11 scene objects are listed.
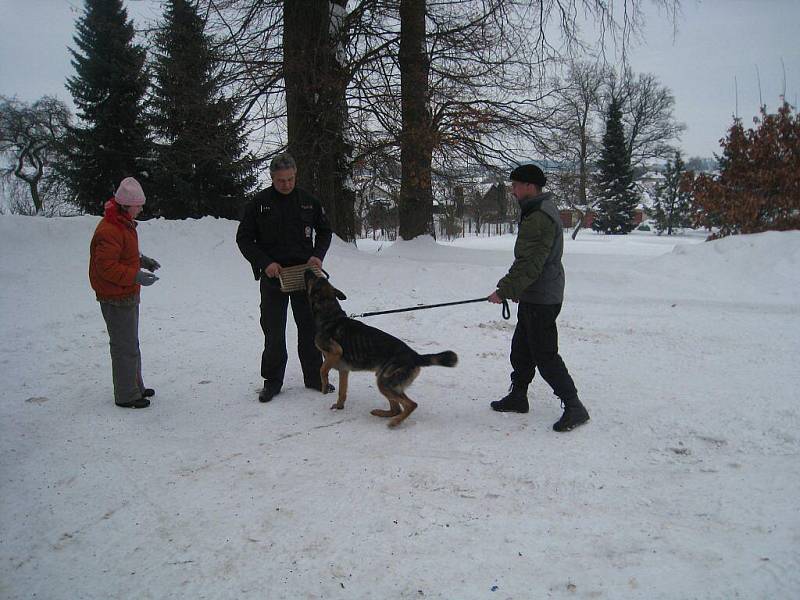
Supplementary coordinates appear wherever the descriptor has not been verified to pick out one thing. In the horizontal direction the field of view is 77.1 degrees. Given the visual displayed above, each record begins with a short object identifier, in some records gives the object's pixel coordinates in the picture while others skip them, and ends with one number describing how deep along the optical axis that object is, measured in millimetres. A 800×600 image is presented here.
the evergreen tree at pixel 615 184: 44219
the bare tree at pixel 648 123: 47156
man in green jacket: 4125
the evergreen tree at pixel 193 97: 11812
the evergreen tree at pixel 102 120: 22562
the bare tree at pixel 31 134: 32531
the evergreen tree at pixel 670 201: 48103
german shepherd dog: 4285
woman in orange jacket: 4332
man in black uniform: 4840
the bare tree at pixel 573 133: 12773
